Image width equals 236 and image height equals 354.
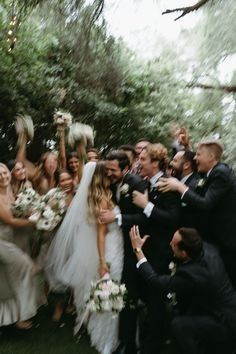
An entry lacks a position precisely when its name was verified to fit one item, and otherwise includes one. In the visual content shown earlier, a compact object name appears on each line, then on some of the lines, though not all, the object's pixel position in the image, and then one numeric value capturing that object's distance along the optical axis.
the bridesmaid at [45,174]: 5.08
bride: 3.88
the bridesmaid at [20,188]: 4.41
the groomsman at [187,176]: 3.85
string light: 5.89
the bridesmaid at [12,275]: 4.00
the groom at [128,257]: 3.72
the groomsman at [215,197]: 3.58
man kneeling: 3.19
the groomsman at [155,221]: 3.62
